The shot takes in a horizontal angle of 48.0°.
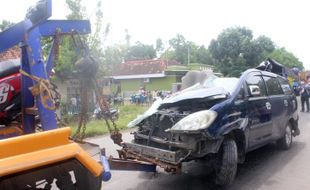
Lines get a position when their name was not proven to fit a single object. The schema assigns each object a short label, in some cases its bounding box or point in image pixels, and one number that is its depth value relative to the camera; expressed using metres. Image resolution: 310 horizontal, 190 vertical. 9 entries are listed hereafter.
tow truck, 2.66
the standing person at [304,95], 16.56
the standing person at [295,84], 20.00
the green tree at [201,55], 63.68
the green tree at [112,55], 20.04
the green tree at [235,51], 34.21
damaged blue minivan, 4.82
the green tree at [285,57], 49.44
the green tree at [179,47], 72.94
